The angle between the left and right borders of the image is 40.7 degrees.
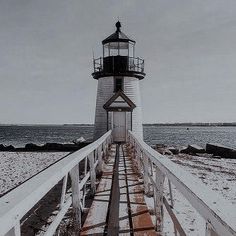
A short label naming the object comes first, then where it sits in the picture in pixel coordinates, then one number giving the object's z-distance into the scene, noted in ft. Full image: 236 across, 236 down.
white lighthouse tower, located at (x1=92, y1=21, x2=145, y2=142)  71.51
